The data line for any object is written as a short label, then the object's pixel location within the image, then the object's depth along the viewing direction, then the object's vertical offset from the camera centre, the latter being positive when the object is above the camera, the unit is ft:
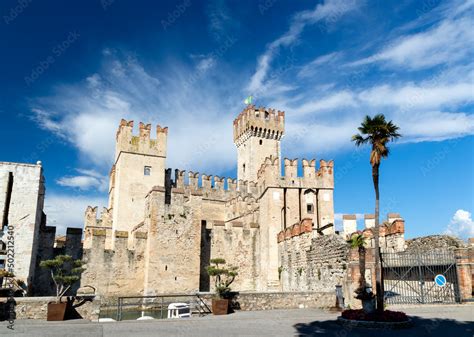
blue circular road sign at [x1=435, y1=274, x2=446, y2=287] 47.88 -2.97
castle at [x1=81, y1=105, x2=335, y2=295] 81.51 +7.84
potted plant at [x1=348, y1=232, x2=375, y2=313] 41.65 -3.81
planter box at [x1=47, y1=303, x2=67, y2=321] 43.27 -6.75
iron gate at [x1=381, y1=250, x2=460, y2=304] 55.93 -2.92
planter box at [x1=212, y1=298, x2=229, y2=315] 48.47 -6.70
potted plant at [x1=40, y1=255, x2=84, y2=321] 43.32 -4.03
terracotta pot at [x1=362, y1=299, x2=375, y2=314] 41.39 -5.39
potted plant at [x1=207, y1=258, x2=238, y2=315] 48.49 -5.96
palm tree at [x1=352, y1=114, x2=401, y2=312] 46.32 +14.31
